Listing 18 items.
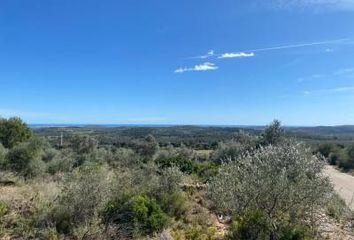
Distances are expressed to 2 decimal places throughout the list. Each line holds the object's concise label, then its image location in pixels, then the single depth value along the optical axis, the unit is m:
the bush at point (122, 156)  30.10
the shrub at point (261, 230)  7.71
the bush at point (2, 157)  20.55
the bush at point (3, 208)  9.22
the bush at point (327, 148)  57.37
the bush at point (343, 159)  48.81
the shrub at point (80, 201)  9.30
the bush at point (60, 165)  21.89
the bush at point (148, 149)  44.13
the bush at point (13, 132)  32.03
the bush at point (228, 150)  30.11
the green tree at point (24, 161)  20.06
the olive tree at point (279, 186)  8.48
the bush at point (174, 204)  11.22
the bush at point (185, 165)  21.10
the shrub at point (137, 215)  9.23
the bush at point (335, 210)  12.69
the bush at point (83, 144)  40.20
